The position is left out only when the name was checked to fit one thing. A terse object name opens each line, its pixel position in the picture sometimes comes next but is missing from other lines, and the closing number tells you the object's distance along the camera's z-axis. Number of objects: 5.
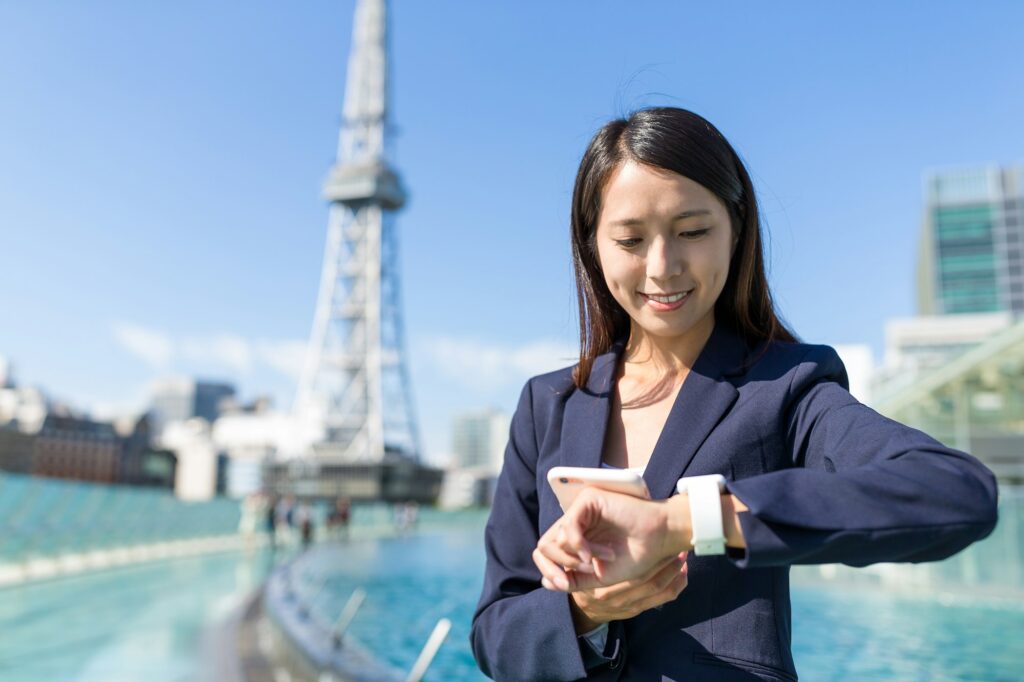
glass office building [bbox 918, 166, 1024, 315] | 83.62
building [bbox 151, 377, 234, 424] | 183.88
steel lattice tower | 71.25
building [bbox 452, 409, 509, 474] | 185.88
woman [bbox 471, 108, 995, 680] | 0.86
